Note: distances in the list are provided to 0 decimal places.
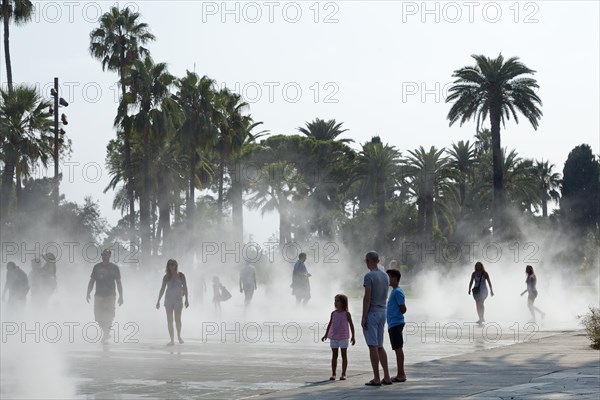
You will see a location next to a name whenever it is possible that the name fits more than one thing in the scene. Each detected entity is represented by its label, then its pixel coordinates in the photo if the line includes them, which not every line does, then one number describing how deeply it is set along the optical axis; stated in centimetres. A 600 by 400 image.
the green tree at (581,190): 10669
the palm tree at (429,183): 8162
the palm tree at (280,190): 8869
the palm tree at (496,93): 5962
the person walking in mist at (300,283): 3033
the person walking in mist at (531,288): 2817
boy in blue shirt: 1366
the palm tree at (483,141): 12512
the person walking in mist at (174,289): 2075
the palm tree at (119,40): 5869
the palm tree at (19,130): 5409
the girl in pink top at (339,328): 1438
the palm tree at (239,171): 6828
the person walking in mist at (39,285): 2981
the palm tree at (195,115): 5975
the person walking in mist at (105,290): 2119
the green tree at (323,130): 10619
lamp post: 4597
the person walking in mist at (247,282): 3133
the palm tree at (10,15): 5794
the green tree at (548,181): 12325
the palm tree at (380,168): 8550
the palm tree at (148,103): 5238
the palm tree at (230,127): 6662
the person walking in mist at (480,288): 2598
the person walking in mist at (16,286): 2573
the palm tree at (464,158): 10388
